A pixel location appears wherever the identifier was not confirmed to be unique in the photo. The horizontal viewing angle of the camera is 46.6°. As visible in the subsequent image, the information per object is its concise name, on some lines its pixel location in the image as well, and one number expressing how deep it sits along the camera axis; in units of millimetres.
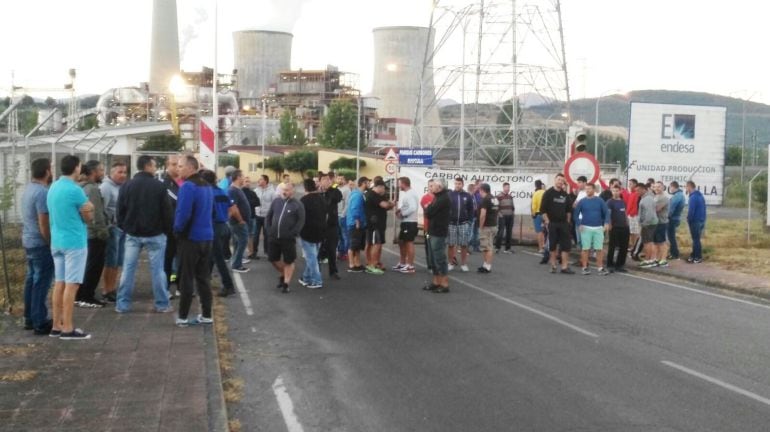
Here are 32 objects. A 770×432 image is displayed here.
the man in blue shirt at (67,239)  9047
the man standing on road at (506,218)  22812
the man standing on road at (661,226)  19250
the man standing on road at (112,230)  12094
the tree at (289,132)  93375
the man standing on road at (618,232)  18234
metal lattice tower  42094
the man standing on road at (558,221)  17859
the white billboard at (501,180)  25812
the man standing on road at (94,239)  11438
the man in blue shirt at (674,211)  20000
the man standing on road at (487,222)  17547
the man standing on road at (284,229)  14125
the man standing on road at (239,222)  16203
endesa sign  28750
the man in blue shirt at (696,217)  20141
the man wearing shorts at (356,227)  17297
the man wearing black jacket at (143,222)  10609
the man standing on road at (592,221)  17750
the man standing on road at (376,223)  17188
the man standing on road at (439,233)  14312
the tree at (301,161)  71000
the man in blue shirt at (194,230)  10273
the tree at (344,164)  65062
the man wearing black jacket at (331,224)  16250
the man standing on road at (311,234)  14648
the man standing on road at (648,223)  19047
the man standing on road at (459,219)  17219
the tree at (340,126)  90000
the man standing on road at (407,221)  17094
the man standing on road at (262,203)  19188
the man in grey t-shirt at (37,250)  9492
